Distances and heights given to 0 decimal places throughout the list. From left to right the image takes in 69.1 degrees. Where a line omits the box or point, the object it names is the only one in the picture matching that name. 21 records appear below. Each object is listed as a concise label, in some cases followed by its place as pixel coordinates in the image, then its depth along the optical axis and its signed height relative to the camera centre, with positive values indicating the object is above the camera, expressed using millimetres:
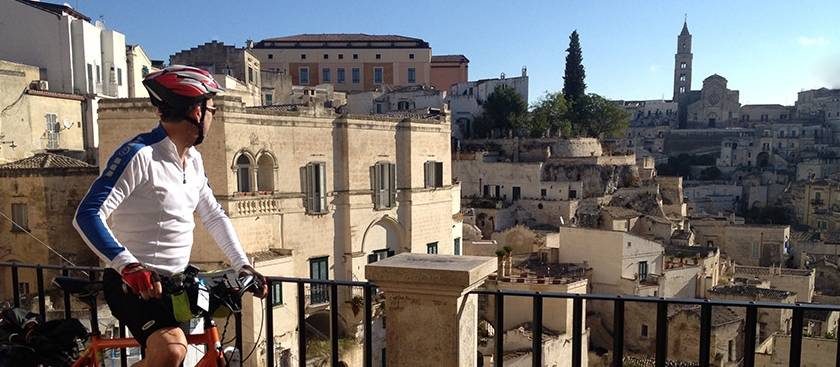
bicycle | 3311 -860
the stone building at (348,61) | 60094 +8242
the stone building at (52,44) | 26484 +4458
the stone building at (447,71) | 68062 +8088
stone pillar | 3928 -1083
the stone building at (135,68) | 30969 +3973
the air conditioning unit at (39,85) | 23516 +2377
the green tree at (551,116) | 58581 +2663
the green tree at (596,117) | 66875 +2815
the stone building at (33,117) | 21500 +1081
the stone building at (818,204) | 61188 -6514
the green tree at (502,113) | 57409 +2869
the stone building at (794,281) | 36688 -8403
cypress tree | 69438 +7965
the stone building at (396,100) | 50156 +3611
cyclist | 3048 -344
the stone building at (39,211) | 19078 -2054
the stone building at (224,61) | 40950 +5773
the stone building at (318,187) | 18641 -1556
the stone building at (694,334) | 25156 -8114
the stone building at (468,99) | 58656 +4319
